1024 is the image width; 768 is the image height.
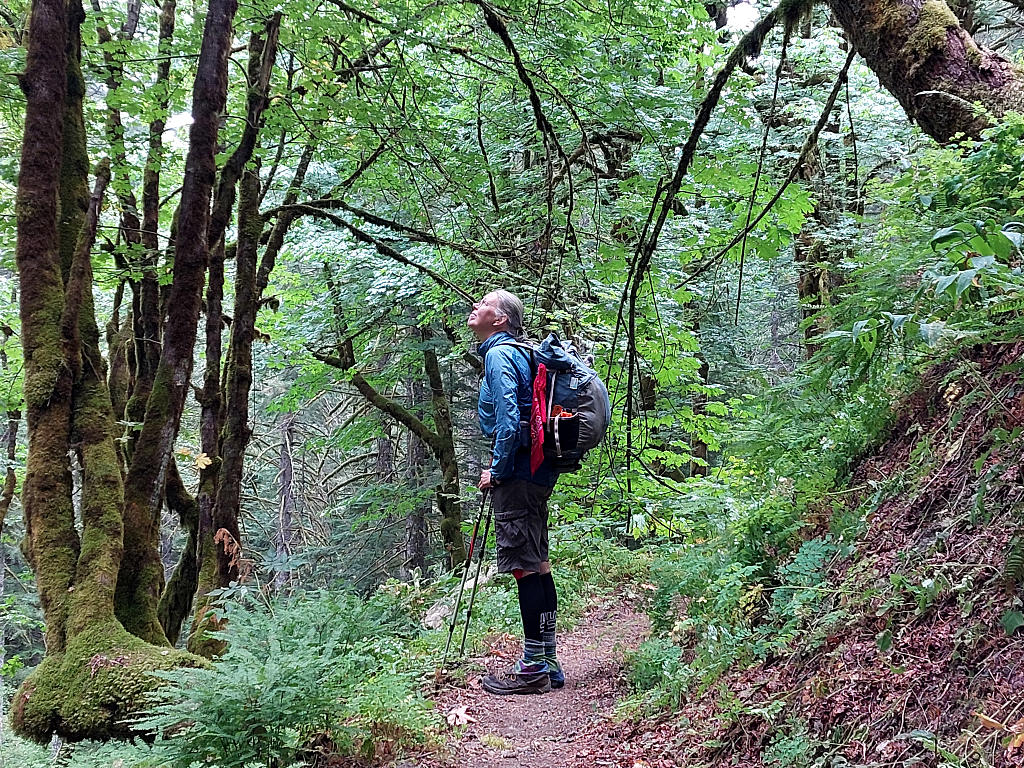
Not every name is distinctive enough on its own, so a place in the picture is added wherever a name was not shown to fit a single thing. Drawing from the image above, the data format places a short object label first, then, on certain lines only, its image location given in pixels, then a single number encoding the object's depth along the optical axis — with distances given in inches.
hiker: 168.1
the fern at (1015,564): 89.5
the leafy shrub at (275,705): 124.4
